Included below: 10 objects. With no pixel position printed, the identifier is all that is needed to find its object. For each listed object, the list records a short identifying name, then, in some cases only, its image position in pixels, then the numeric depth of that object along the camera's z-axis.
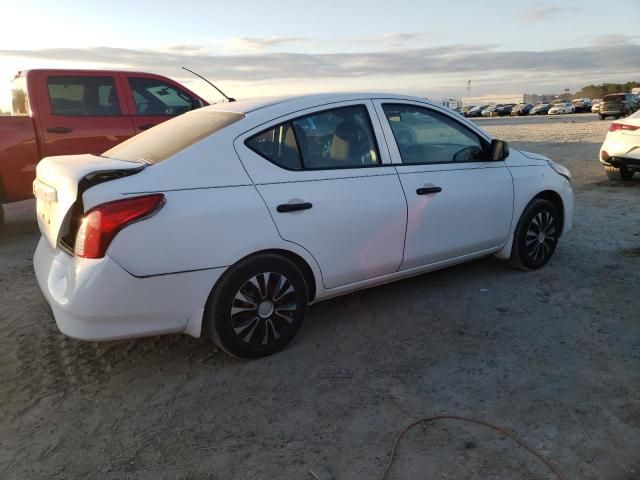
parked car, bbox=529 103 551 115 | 62.34
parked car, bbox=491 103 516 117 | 65.31
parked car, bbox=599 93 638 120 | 33.19
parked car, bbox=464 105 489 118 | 67.91
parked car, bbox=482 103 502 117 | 66.35
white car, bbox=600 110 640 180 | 8.66
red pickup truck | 6.43
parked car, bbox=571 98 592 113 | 59.16
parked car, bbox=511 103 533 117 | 63.88
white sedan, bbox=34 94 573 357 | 2.89
